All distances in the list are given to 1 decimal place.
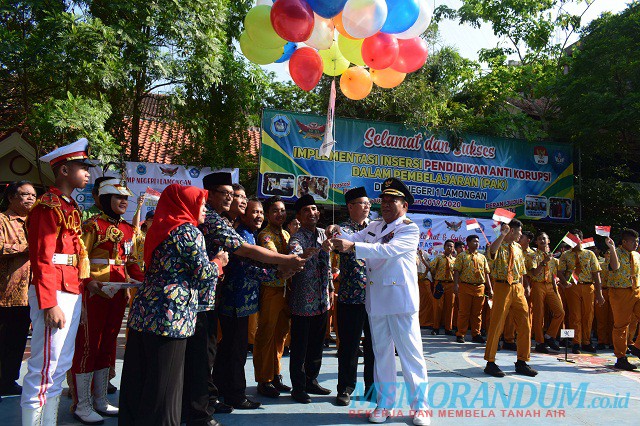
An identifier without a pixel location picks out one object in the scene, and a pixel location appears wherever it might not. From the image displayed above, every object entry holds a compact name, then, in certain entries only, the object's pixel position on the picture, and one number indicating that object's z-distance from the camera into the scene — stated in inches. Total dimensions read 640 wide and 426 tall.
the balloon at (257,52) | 216.4
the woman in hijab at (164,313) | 114.5
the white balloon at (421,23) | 208.7
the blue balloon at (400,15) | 196.7
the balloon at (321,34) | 210.4
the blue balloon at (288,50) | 226.9
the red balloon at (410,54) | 218.4
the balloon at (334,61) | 231.8
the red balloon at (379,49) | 205.6
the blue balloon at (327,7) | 187.3
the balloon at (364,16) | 183.3
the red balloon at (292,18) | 187.5
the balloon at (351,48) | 215.0
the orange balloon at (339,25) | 200.7
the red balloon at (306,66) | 216.5
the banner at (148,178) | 398.3
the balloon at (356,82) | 225.9
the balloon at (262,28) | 202.8
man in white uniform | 157.0
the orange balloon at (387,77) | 229.6
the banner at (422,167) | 445.7
